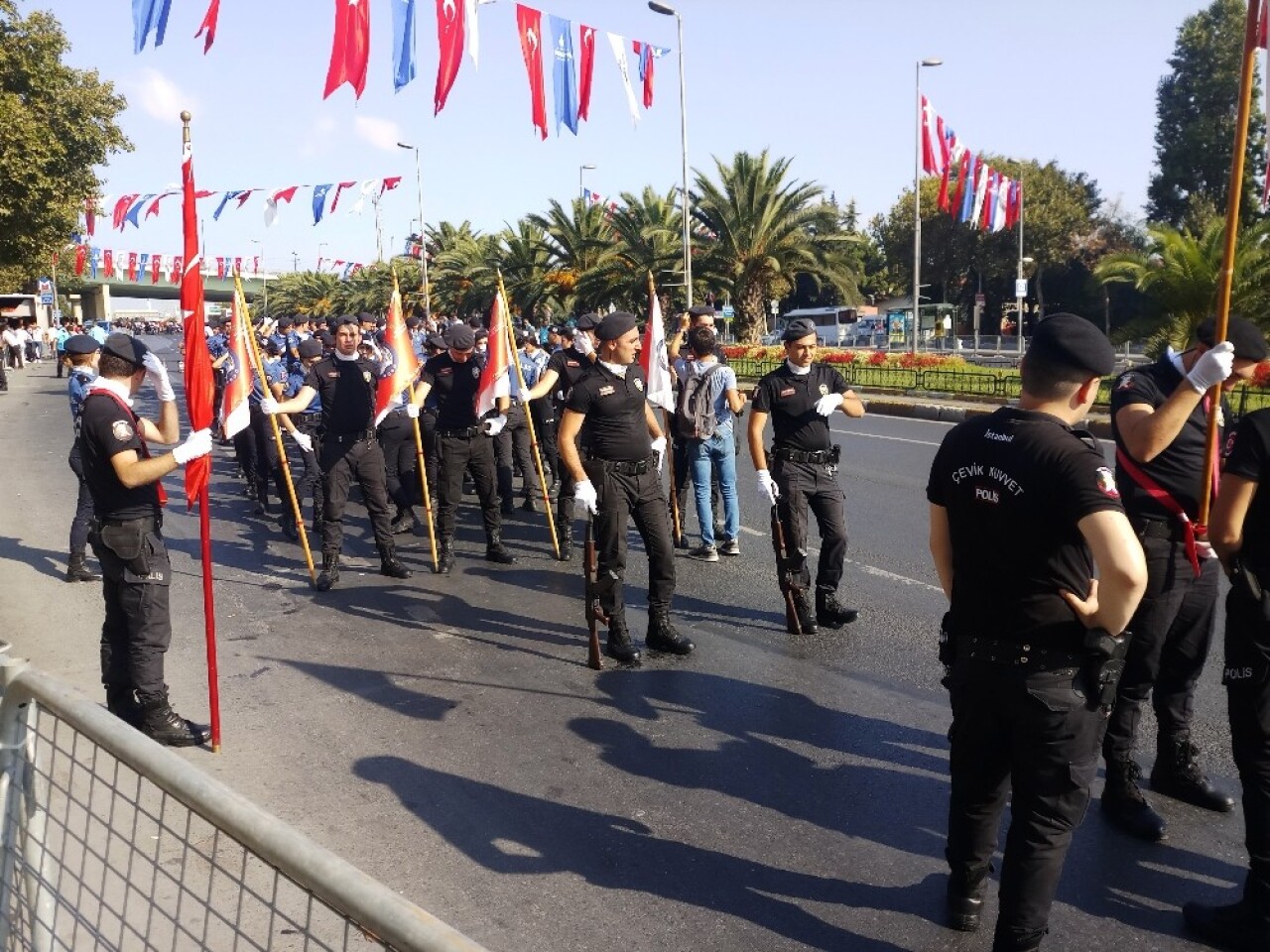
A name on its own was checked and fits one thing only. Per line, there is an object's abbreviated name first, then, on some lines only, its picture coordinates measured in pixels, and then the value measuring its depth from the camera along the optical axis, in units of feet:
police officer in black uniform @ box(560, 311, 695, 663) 20.76
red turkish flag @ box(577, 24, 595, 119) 52.70
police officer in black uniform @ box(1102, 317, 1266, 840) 13.34
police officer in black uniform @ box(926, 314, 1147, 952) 9.57
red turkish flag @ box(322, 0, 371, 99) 40.50
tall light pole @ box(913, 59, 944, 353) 92.60
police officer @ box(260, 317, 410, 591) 27.12
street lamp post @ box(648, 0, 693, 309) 85.51
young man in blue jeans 28.50
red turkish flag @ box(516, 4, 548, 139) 48.19
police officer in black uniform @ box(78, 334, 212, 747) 16.24
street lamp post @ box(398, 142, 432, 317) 133.03
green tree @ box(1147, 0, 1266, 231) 168.35
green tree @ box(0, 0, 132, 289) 70.79
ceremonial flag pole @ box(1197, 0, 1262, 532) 11.57
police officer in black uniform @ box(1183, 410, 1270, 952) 11.23
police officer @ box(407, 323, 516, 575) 28.50
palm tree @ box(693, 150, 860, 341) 94.89
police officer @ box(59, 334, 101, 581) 25.58
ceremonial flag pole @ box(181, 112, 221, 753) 16.24
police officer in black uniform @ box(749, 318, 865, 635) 22.12
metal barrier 4.93
